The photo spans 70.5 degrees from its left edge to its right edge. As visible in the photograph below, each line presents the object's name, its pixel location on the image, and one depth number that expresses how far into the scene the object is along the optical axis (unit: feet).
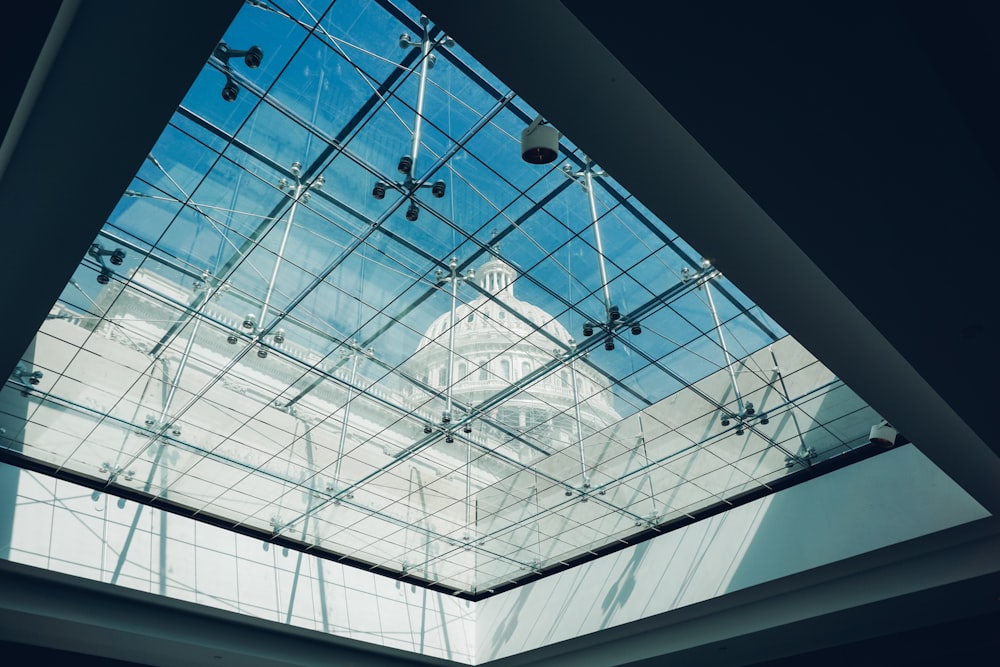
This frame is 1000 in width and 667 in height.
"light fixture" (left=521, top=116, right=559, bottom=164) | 29.37
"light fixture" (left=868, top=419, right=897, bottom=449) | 49.03
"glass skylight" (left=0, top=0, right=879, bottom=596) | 40.11
